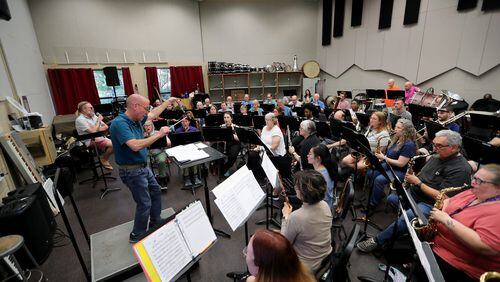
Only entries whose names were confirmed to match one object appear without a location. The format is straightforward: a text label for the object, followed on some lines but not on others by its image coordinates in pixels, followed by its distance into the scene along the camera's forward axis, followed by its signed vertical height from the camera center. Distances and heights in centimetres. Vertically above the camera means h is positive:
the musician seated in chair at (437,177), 271 -121
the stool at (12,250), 229 -152
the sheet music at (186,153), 304 -92
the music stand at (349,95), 984 -71
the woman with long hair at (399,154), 359 -121
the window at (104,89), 980 -7
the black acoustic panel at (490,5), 631 +179
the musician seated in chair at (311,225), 197 -120
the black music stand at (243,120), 640 -102
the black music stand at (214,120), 659 -101
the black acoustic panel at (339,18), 1087 +275
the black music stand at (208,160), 292 -96
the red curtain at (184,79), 1106 +24
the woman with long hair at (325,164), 292 -105
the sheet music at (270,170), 275 -104
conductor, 272 -79
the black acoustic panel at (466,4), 672 +195
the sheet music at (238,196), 207 -107
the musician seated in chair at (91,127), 543 -90
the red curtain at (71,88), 890 +3
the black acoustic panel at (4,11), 399 +138
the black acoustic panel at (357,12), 998 +275
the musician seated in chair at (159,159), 525 -161
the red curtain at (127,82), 1002 +19
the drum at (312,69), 1222 +51
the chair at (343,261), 168 -128
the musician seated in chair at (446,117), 487 -91
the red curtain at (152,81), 1052 +20
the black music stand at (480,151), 311 -106
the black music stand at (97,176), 478 -208
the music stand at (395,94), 762 -58
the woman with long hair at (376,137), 428 -110
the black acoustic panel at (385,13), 886 +235
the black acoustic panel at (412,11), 799 +217
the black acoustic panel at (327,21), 1148 +280
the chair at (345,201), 262 -143
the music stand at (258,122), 604 -103
